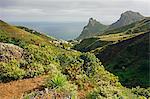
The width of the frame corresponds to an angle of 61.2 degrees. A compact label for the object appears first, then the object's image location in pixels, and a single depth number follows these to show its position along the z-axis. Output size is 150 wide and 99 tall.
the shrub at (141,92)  6.57
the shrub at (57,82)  5.53
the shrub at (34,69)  6.42
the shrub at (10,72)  6.18
